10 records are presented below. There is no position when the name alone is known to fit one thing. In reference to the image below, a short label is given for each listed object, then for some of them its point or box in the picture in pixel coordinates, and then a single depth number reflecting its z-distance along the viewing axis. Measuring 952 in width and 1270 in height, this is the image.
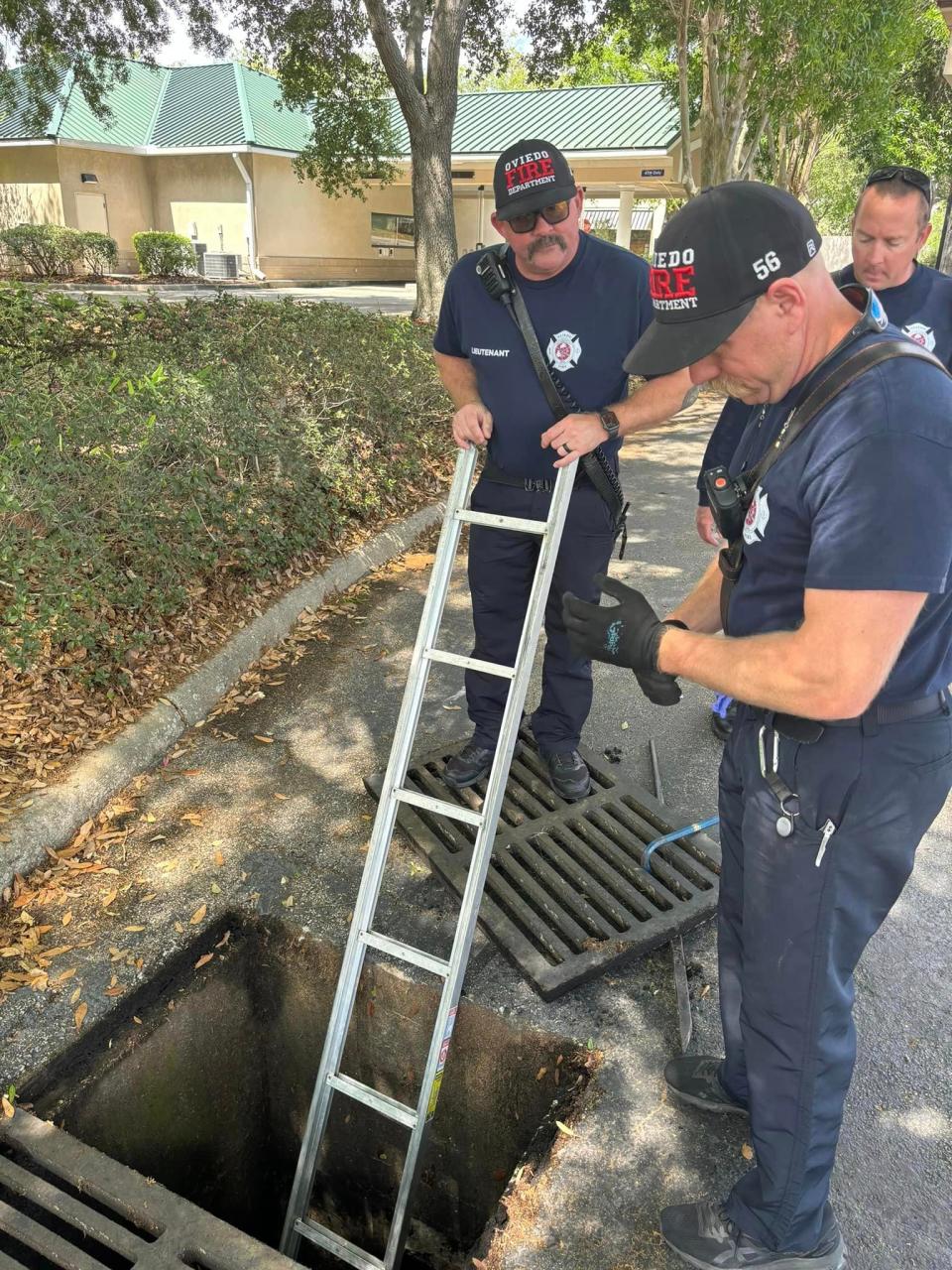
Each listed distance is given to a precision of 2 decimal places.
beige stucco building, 23.78
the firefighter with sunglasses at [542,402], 2.96
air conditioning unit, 24.69
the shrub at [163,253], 22.39
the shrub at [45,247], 19.83
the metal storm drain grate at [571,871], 2.78
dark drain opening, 2.56
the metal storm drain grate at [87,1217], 2.06
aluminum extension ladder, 2.36
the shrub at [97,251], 20.77
